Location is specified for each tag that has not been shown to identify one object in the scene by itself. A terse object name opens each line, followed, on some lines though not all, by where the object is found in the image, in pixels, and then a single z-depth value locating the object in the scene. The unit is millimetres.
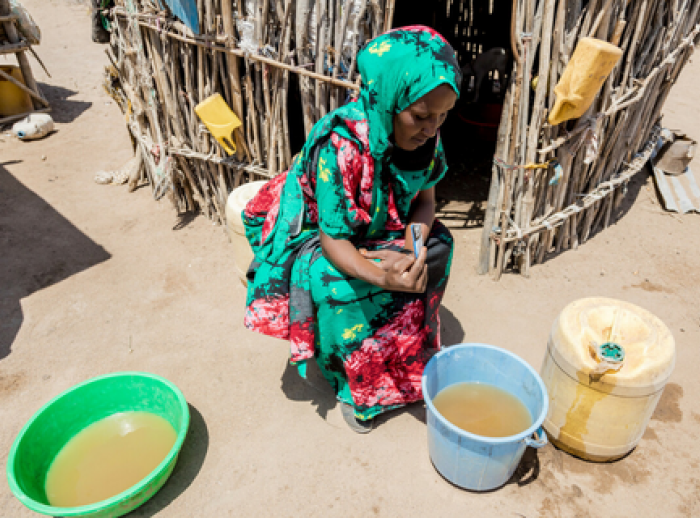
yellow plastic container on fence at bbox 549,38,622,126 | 2529
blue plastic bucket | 1902
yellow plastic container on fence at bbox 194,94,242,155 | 3334
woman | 1767
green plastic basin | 1891
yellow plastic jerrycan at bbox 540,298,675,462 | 1944
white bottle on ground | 5703
